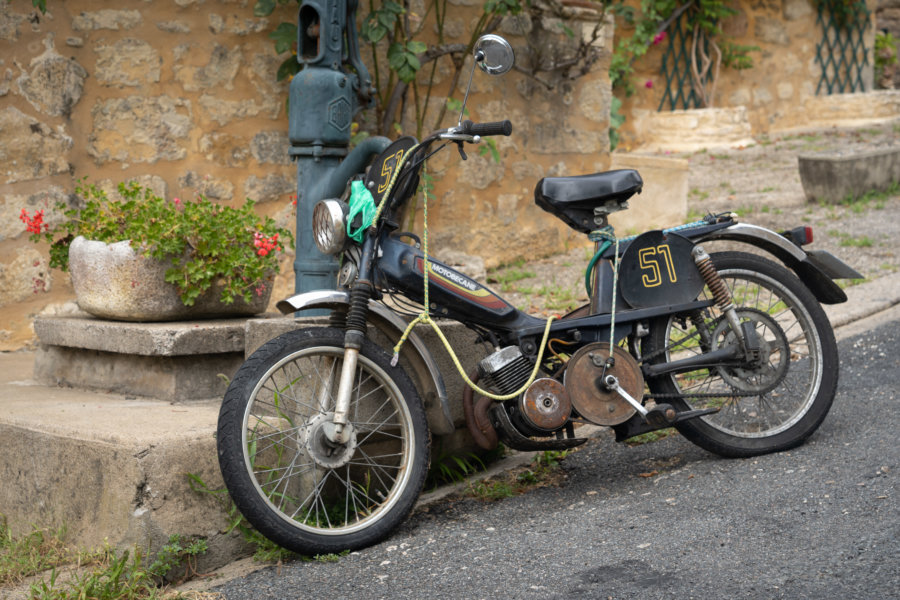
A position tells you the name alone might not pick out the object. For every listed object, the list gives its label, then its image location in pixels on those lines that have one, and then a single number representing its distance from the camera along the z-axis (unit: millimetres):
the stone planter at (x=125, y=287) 3459
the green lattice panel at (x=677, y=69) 12109
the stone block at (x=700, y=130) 11555
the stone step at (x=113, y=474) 2621
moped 2771
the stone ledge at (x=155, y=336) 3355
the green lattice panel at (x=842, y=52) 13242
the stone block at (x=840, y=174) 7785
